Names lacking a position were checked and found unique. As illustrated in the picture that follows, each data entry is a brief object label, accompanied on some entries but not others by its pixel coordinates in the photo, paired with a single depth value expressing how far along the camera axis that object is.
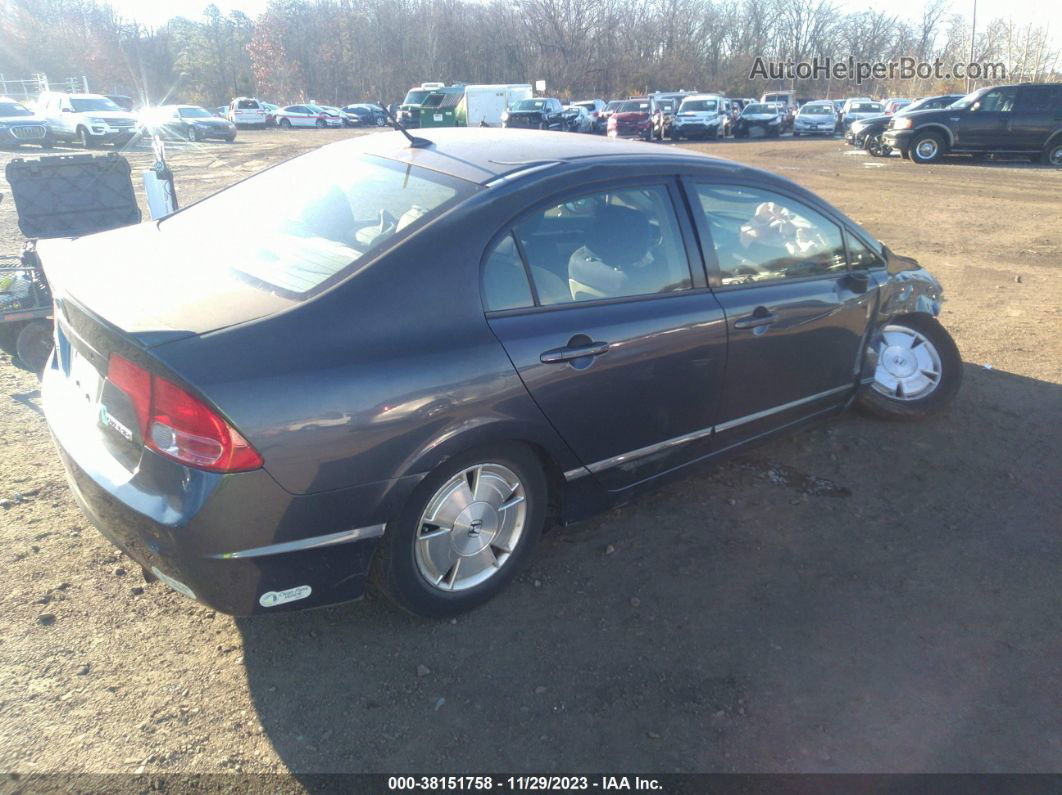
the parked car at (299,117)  47.25
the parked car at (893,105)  35.67
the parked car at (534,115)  32.94
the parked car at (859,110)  34.59
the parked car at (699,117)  31.34
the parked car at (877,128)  23.80
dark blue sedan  2.41
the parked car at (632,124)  32.66
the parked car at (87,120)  27.48
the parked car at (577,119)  35.46
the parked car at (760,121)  33.59
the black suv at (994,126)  19.98
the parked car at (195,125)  33.03
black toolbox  6.31
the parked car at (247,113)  44.09
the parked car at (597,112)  38.16
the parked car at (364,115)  51.34
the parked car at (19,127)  26.92
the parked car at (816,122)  33.84
